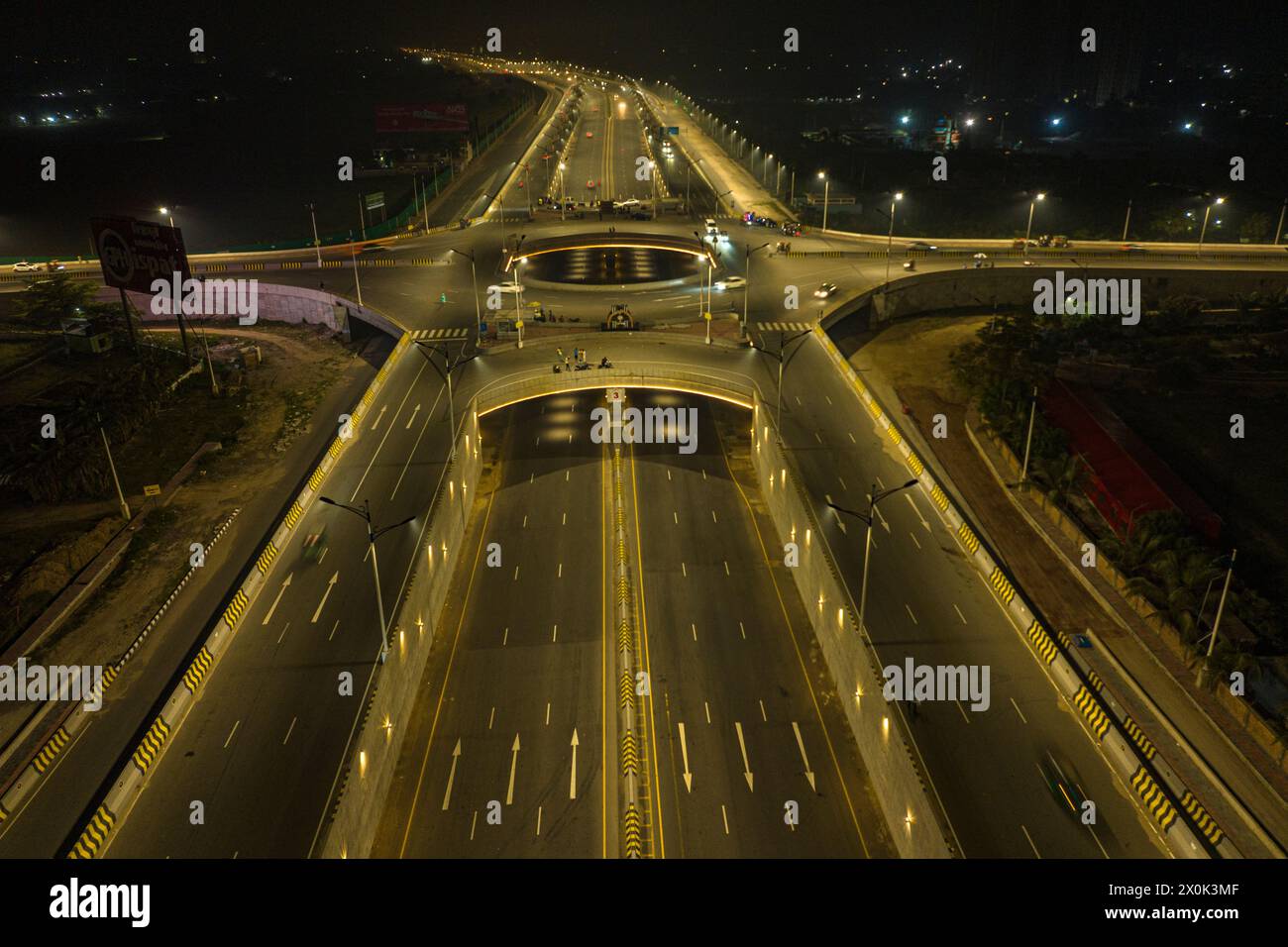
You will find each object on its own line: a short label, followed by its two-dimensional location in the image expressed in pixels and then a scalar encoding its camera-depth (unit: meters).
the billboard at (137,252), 63.66
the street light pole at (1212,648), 34.12
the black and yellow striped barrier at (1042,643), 35.53
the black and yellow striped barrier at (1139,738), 31.30
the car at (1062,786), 29.02
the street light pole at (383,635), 32.28
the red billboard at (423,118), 172.25
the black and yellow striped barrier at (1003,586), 39.44
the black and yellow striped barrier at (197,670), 33.14
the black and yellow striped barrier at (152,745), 29.58
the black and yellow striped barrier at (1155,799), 27.69
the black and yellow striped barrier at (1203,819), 26.78
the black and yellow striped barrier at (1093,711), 31.64
